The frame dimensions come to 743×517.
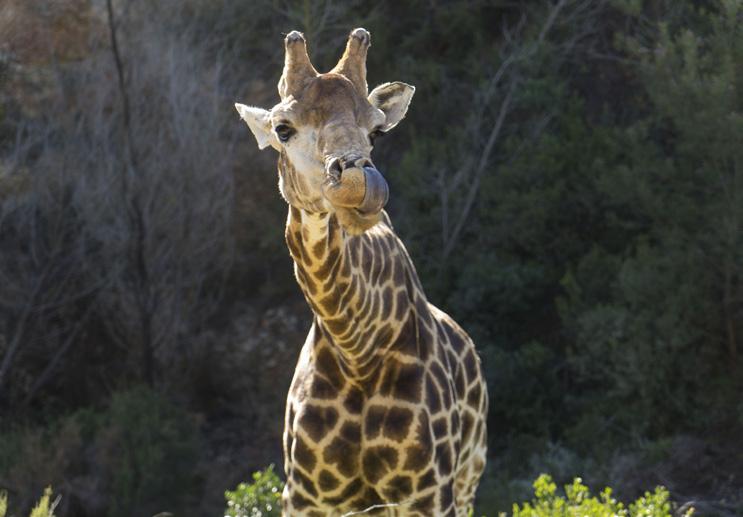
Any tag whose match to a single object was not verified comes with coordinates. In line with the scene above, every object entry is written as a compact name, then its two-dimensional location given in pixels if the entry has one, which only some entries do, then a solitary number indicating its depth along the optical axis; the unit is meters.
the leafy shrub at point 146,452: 24.09
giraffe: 10.11
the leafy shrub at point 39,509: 11.91
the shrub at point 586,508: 12.84
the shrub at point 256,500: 16.36
